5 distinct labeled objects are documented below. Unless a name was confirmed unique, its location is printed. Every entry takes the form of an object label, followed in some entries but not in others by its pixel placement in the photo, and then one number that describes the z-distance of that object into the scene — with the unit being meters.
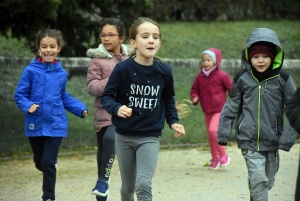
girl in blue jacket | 14.30
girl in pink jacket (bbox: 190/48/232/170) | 20.62
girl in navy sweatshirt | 11.76
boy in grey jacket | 12.43
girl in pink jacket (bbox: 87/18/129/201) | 14.45
